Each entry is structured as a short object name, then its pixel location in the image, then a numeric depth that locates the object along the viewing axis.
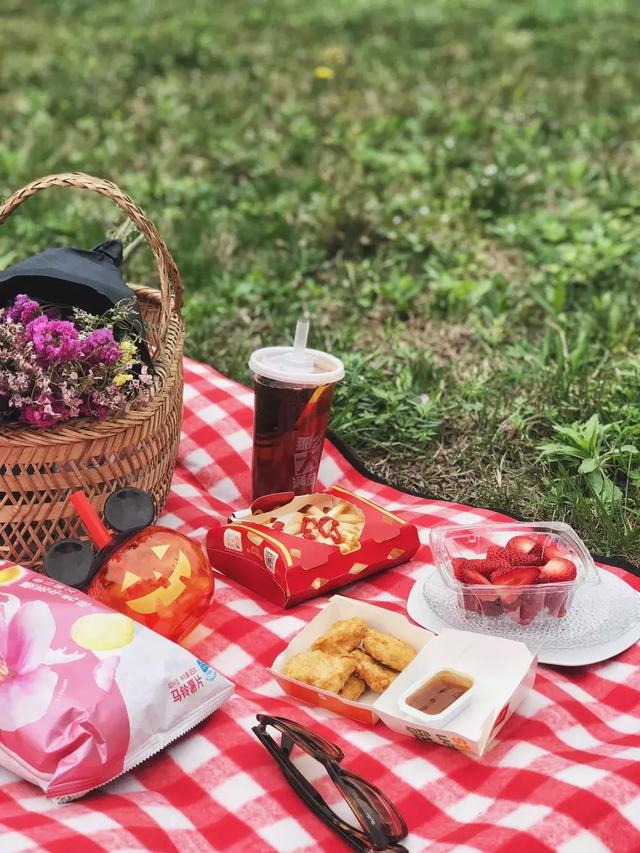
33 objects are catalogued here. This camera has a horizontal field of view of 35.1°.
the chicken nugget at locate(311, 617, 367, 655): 1.71
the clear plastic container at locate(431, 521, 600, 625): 1.73
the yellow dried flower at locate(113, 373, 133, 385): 1.81
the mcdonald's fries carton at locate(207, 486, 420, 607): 1.89
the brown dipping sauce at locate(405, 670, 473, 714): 1.55
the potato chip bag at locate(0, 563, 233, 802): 1.41
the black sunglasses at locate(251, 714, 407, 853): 1.35
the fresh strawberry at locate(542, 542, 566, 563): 1.78
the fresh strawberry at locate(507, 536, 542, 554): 1.81
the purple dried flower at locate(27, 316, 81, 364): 1.77
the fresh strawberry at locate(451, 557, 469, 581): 1.78
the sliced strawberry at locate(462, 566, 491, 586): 1.75
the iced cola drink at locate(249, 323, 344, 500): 2.08
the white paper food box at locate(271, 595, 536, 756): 1.51
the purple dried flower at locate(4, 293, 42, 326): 1.85
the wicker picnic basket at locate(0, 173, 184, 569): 1.80
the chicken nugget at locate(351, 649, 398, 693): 1.64
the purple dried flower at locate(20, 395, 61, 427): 1.76
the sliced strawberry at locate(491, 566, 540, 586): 1.73
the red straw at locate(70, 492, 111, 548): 1.76
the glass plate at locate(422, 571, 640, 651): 1.76
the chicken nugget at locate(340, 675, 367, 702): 1.64
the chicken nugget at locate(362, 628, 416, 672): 1.66
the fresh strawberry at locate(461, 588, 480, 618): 1.75
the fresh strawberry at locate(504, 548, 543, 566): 1.77
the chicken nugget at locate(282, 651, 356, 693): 1.62
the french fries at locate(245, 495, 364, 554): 1.97
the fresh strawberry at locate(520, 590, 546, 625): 1.72
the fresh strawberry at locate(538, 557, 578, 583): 1.73
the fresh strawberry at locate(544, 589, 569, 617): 1.72
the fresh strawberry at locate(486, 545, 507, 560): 1.79
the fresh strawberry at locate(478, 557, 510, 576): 1.76
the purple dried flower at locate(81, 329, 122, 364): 1.81
